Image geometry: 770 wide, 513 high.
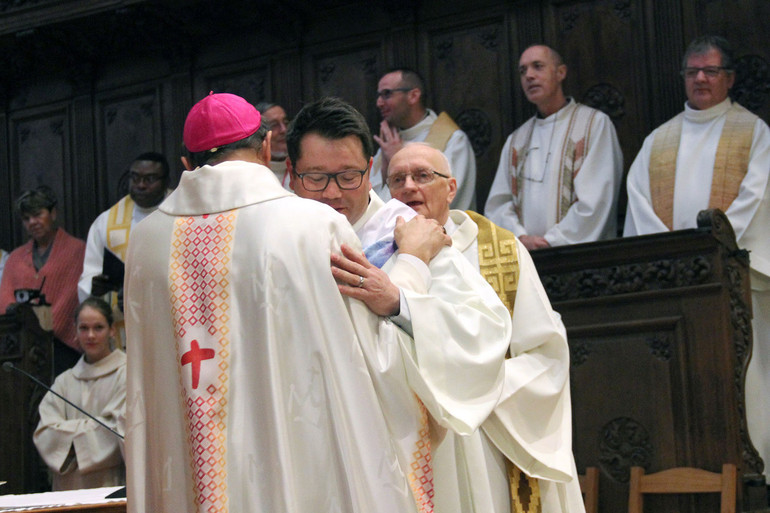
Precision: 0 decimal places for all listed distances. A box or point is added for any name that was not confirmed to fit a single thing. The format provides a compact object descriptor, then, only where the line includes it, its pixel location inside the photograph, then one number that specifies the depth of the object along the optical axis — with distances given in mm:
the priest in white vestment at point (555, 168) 7238
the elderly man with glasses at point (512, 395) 3568
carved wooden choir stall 5543
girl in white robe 7035
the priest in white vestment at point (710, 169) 6629
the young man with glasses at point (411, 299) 2971
